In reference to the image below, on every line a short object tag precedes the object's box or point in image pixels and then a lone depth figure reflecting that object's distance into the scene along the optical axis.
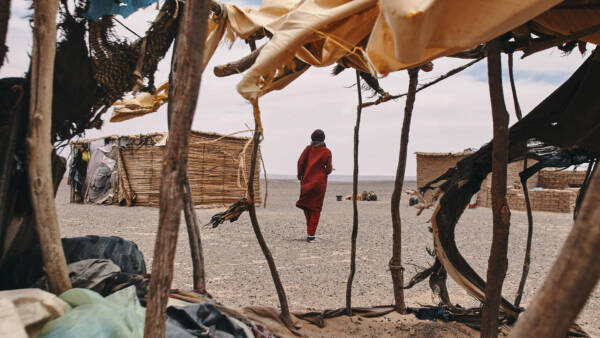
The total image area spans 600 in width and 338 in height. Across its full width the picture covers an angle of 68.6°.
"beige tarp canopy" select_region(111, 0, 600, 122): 1.64
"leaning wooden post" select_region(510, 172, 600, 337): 0.67
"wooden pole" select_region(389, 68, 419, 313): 3.48
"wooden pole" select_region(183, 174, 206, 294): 3.08
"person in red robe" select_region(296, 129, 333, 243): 6.75
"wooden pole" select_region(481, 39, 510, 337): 2.30
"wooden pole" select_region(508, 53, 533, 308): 3.12
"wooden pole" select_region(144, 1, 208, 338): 1.28
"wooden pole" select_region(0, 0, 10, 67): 1.93
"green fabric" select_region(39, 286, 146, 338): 1.71
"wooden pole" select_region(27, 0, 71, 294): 1.93
